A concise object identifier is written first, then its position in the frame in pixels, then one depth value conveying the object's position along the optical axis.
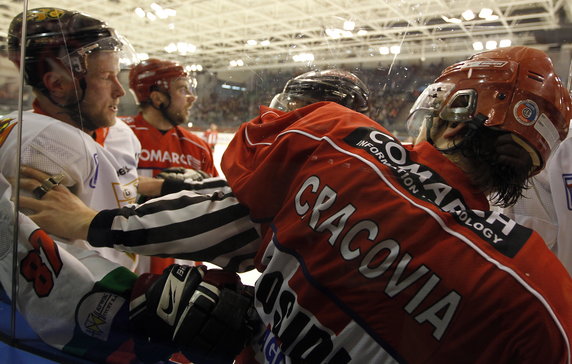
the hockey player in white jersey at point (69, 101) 0.83
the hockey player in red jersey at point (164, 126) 1.38
